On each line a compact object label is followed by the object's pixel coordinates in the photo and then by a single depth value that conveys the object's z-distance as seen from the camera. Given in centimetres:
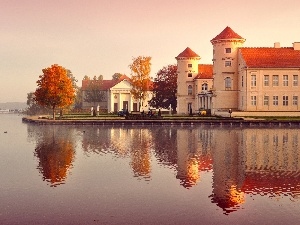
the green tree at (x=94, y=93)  13450
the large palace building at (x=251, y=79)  7262
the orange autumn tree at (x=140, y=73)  8812
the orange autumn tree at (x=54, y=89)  7125
